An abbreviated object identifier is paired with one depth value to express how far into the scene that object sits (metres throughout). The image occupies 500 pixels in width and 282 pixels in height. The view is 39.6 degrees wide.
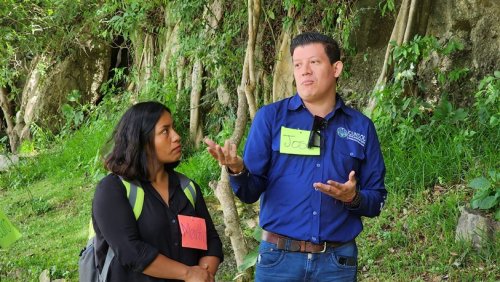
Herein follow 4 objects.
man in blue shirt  2.72
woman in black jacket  2.67
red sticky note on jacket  2.81
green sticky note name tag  2.74
